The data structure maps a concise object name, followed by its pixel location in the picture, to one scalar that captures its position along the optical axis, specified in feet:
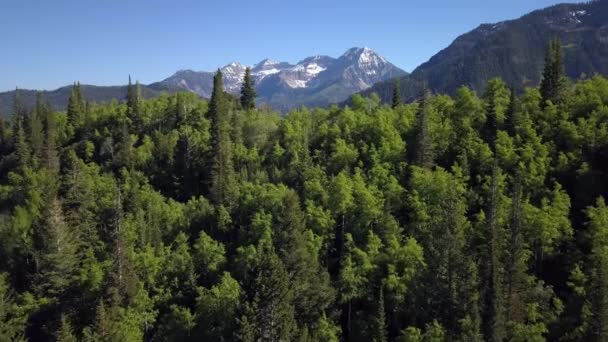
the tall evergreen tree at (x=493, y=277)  153.07
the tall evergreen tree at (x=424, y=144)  247.50
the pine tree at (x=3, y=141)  389.46
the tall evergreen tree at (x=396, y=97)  330.30
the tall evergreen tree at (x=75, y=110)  373.20
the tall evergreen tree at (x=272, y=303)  163.73
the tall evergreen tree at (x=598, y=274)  137.28
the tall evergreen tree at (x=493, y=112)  256.11
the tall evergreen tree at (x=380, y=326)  167.04
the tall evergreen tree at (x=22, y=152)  319.47
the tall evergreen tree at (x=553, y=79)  270.46
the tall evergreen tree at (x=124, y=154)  298.15
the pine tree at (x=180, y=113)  329.52
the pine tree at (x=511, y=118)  249.96
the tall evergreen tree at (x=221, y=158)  255.91
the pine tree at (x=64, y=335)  163.79
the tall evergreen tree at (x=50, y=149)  305.12
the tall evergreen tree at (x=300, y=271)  182.91
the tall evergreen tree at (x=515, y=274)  160.97
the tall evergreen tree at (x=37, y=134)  325.01
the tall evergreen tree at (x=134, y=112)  340.80
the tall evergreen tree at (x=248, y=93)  357.41
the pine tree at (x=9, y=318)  193.77
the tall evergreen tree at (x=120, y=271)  205.05
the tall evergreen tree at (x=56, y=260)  220.84
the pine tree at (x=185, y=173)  292.81
